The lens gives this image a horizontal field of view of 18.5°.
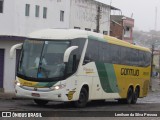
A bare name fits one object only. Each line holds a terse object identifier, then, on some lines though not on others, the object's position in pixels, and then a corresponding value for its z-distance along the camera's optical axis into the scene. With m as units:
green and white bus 19.06
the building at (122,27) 67.06
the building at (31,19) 33.44
